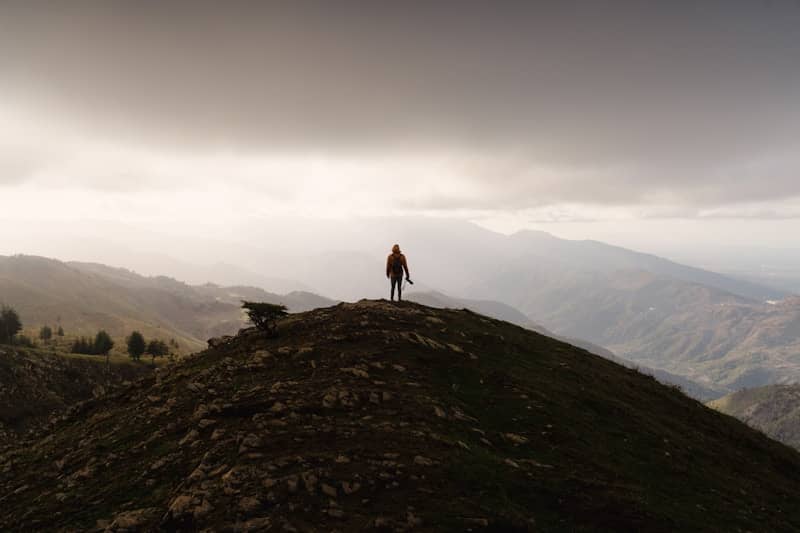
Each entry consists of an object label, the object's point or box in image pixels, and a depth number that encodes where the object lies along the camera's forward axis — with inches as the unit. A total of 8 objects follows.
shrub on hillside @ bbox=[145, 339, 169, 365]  4611.2
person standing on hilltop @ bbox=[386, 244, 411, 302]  1338.6
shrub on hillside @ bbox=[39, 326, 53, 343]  5575.8
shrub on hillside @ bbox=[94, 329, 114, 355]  4571.9
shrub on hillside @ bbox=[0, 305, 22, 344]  4424.2
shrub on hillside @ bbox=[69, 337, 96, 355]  4705.0
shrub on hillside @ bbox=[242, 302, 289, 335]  1084.5
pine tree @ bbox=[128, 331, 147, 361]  4517.7
